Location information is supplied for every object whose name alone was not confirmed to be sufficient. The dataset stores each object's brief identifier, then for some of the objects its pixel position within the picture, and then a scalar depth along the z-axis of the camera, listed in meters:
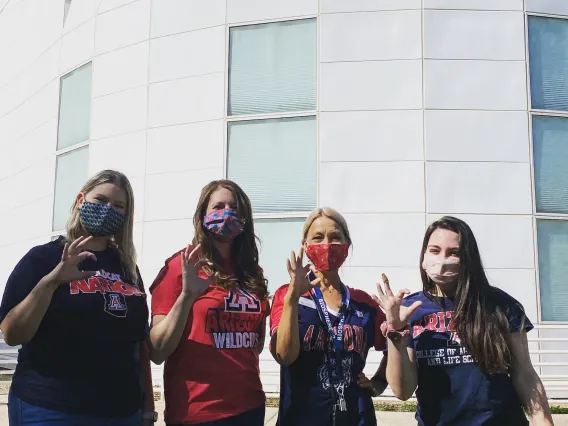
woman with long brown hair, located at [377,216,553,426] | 2.63
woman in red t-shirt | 2.74
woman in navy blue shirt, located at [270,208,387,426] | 2.74
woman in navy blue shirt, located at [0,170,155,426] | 2.46
